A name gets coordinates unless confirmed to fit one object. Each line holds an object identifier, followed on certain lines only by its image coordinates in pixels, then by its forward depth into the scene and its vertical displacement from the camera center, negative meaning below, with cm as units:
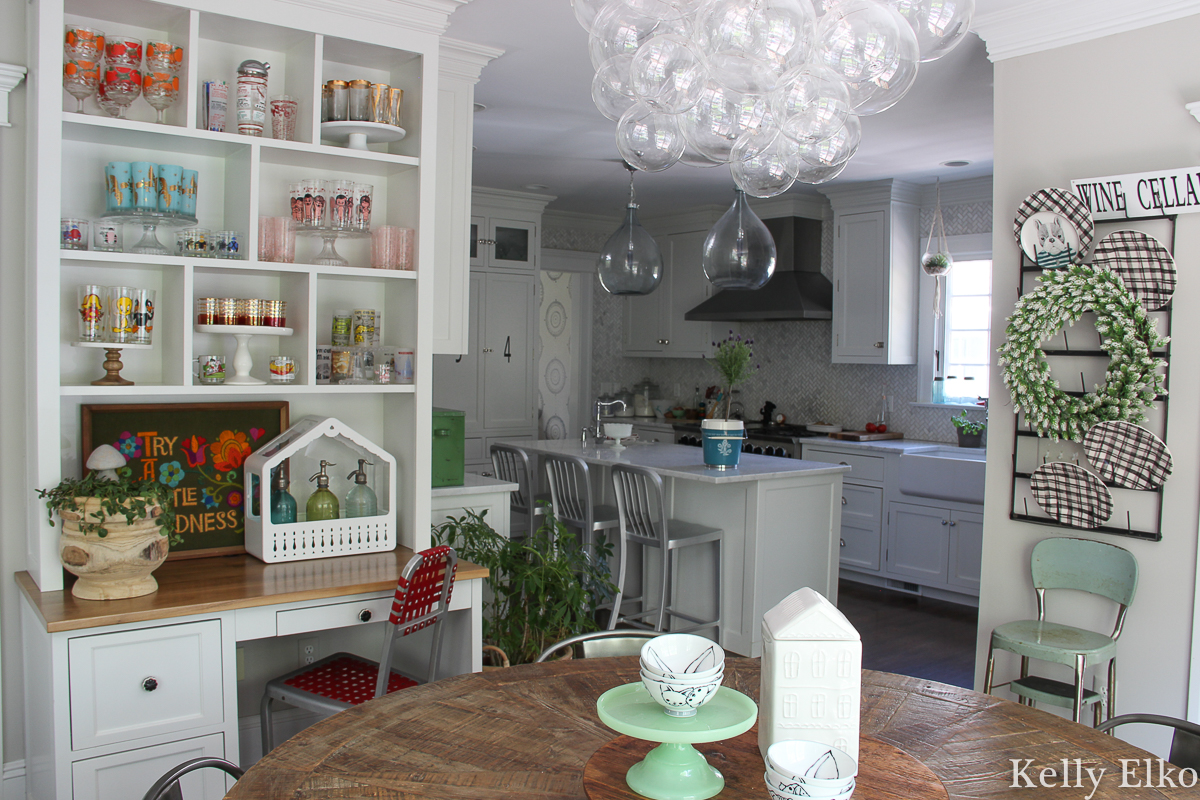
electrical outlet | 296 -102
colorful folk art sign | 264 -31
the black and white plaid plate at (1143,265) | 267 +34
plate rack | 274 -19
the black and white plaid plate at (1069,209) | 285 +54
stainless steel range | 602 -53
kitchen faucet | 537 -44
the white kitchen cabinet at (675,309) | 706 +46
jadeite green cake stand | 125 -54
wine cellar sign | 262 +57
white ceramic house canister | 130 -47
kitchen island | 407 -79
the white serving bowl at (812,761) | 115 -54
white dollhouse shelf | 265 -53
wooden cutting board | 587 -47
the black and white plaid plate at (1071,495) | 283 -41
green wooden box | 353 -38
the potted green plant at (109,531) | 220 -47
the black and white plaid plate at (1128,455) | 268 -25
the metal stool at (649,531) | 404 -81
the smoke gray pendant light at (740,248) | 418 +57
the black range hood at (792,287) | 617 +58
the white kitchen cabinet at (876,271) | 575 +65
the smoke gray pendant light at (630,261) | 467 +55
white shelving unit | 230 +45
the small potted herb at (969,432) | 544 -39
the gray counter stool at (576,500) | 440 -73
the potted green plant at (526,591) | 323 -87
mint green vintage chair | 269 -85
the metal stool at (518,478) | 468 -66
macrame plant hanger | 509 +66
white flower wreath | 268 +7
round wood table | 135 -67
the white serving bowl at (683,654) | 133 -46
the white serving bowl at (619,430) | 509 -40
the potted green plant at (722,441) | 421 -38
